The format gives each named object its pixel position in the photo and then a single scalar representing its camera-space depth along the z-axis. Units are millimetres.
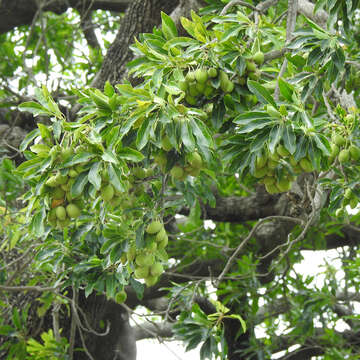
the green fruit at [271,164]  8591
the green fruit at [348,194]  8975
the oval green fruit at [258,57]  8695
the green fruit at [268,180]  8682
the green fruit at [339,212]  9061
